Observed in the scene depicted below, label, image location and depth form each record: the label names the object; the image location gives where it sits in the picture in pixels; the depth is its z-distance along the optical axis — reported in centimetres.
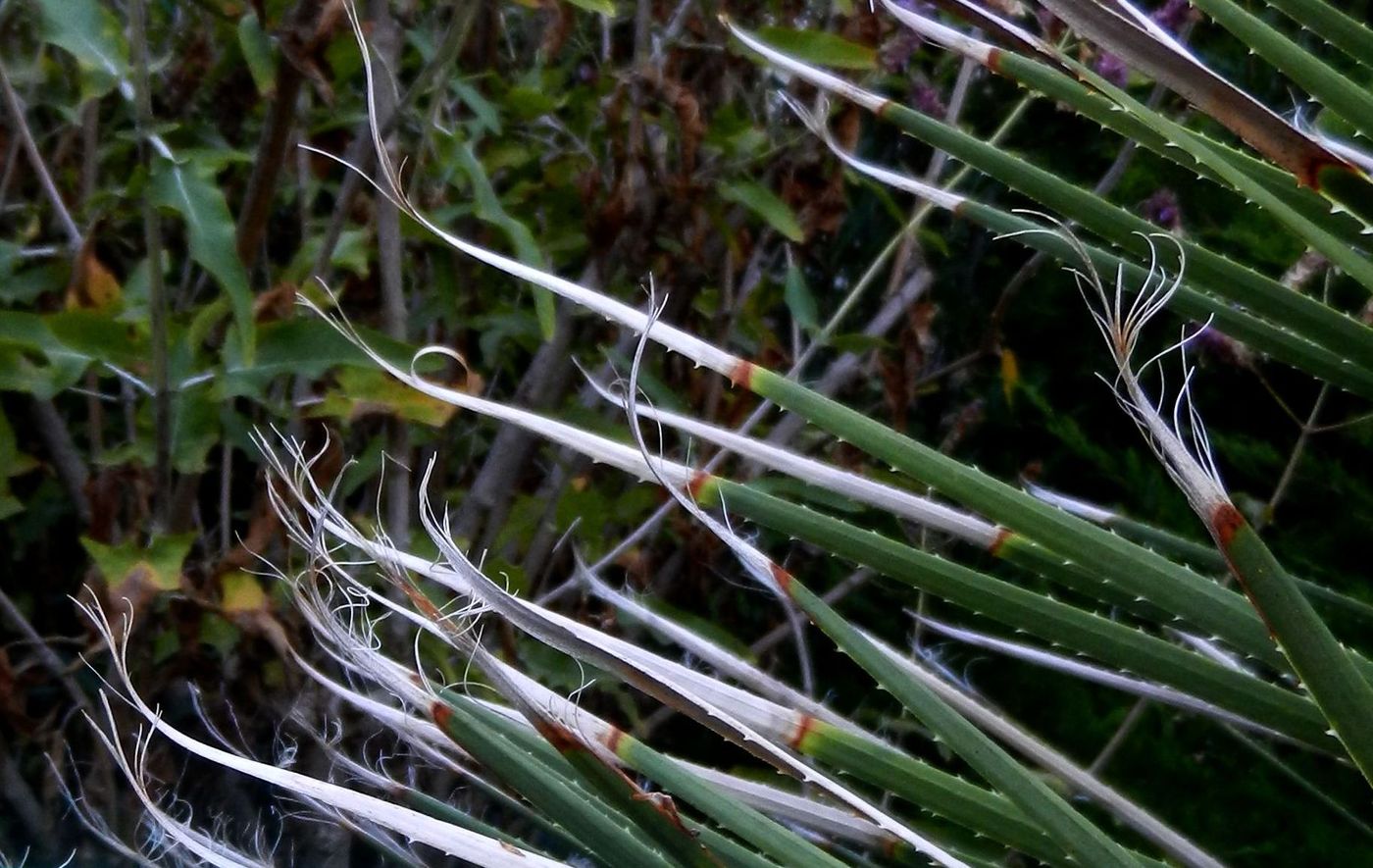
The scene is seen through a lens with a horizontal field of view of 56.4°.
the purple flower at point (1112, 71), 152
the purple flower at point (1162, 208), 165
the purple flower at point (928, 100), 172
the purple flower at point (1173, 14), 150
